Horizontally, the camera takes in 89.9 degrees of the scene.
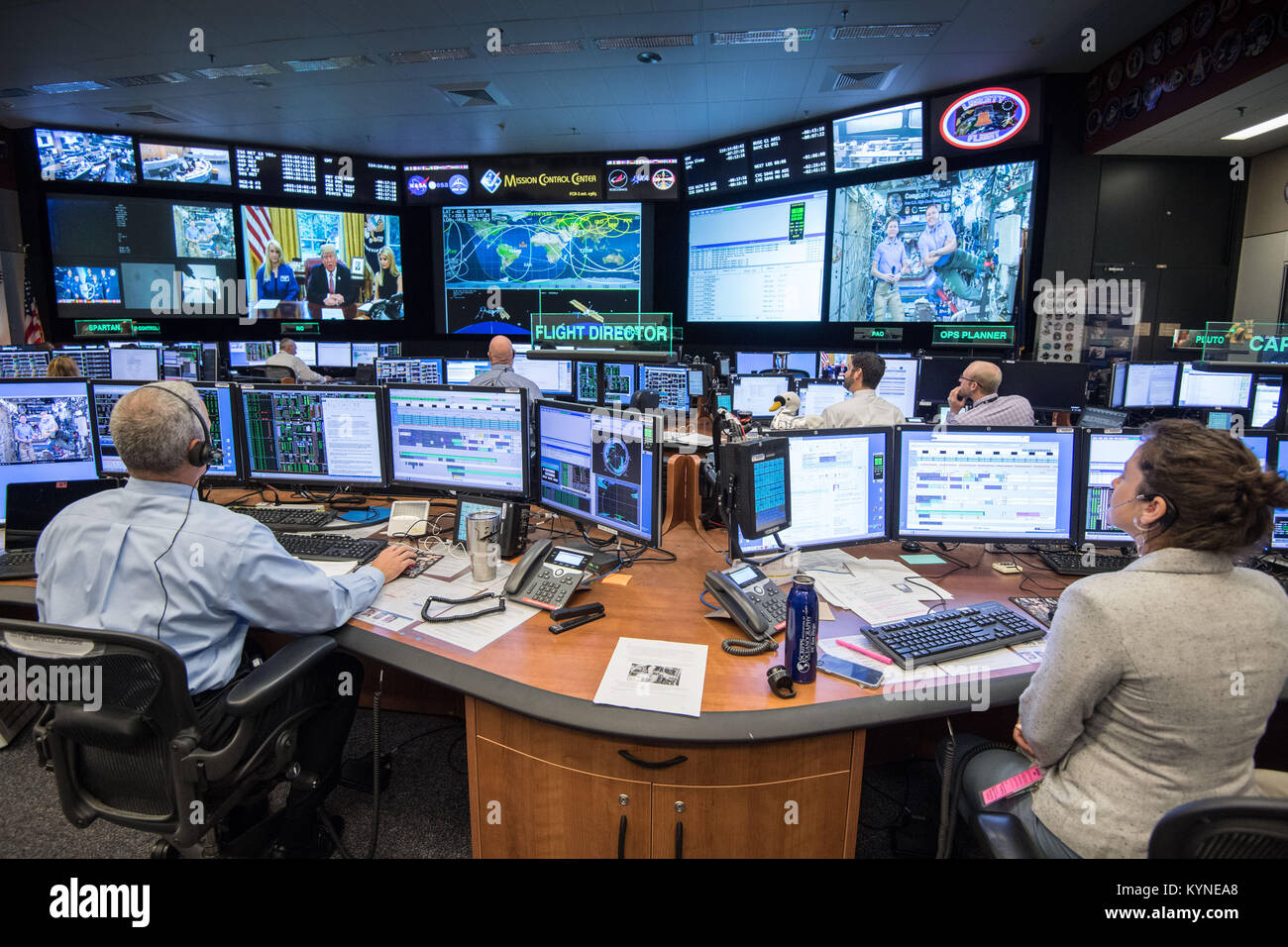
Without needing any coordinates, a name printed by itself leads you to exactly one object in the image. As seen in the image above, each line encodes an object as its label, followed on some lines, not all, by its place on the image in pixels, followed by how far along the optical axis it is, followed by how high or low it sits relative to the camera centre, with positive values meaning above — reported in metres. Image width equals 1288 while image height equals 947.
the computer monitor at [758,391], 5.46 -0.27
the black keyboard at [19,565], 1.90 -0.61
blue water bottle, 1.34 -0.56
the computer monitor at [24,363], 5.36 -0.04
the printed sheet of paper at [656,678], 1.29 -0.67
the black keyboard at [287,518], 2.30 -0.57
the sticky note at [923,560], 2.12 -0.65
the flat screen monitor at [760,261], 7.14 +1.15
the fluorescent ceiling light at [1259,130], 4.77 +1.74
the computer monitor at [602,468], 1.85 -0.33
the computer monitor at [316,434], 2.42 -0.28
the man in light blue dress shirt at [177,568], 1.36 -0.44
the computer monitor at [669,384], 4.79 -0.19
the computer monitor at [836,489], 1.92 -0.39
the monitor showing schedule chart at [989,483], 1.99 -0.38
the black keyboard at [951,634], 1.46 -0.64
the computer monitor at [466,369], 5.91 -0.10
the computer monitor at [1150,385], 5.10 -0.20
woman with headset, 1.05 -0.49
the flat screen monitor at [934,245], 5.71 +1.08
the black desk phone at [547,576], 1.74 -0.60
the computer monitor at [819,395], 5.13 -0.28
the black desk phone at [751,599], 1.55 -0.60
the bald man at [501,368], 4.38 -0.07
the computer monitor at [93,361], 5.88 -0.03
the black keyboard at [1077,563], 2.00 -0.64
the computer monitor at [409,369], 5.98 -0.10
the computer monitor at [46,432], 2.34 -0.27
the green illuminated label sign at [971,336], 5.66 +0.22
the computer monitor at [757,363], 6.55 -0.04
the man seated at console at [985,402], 3.83 -0.26
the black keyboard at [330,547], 2.03 -0.60
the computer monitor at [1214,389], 4.91 -0.22
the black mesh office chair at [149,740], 1.17 -0.78
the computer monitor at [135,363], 6.08 -0.04
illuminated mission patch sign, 5.42 +2.05
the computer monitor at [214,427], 2.46 -0.26
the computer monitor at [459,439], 2.26 -0.28
